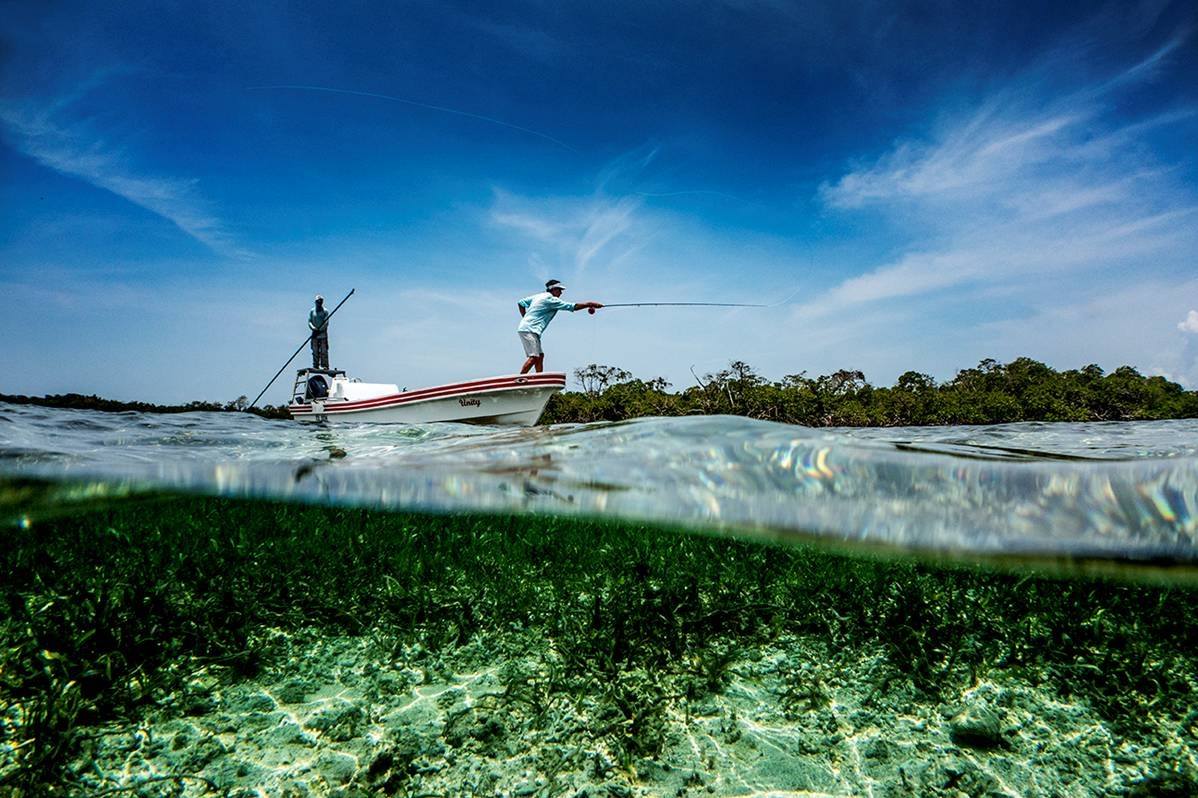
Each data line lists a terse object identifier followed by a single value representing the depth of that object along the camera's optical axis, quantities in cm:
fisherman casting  1719
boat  1678
